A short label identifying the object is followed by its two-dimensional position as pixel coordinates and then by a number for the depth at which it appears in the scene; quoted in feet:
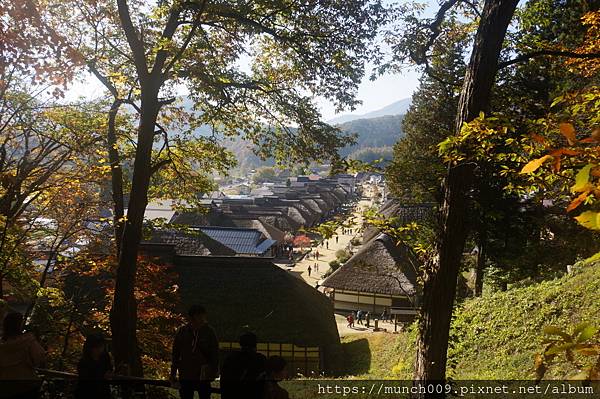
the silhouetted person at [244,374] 13.05
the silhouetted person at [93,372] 14.84
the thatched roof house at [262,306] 52.90
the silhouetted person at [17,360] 13.84
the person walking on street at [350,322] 76.43
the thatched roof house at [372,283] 81.10
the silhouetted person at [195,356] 16.43
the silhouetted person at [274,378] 13.02
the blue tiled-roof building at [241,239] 109.50
